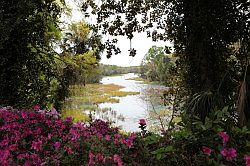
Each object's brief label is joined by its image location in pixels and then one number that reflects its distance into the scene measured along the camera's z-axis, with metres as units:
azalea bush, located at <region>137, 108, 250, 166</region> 1.77
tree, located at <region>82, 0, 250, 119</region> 4.39
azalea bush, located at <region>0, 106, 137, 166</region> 2.15
